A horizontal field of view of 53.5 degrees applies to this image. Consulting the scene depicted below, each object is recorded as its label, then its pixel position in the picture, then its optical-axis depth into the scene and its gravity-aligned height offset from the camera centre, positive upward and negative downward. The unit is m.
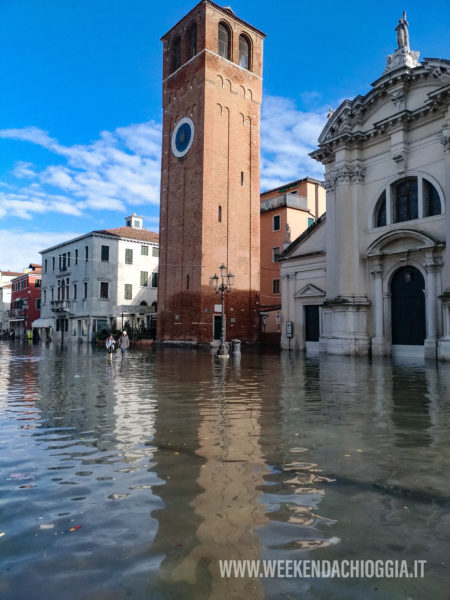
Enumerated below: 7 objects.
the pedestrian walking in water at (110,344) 21.59 -1.03
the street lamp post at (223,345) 21.91 -1.08
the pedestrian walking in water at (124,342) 21.84 -0.96
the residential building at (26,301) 68.38 +3.42
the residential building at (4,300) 80.69 +4.21
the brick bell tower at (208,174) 34.86 +12.24
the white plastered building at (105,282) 47.94 +4.57
